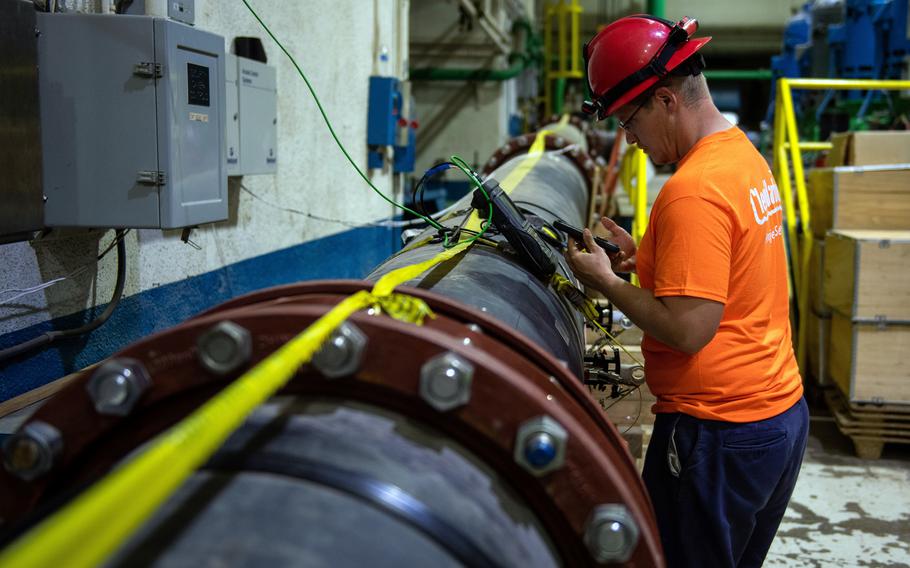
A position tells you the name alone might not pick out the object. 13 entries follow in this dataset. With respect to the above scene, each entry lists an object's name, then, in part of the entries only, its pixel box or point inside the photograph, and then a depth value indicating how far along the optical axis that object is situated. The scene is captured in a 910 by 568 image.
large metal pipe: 0.75
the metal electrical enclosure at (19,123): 1.93
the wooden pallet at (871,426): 3.59
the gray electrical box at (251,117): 2.95
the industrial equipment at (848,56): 7.13
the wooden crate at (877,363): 3.45
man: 1.57
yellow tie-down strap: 0.52
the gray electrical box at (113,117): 2.16
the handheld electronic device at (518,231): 1.59
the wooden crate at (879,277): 3.41
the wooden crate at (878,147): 3.86
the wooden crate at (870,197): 3.74
